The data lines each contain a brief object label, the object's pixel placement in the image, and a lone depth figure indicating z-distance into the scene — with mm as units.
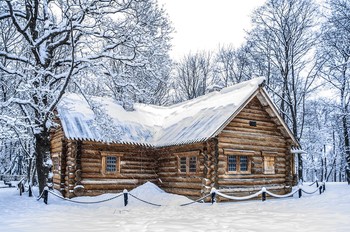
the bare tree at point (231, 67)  39344
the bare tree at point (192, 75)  46625
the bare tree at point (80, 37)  17594
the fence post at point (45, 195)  17016
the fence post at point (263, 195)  18250
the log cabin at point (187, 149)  18859
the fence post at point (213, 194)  16980
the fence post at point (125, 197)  16906
